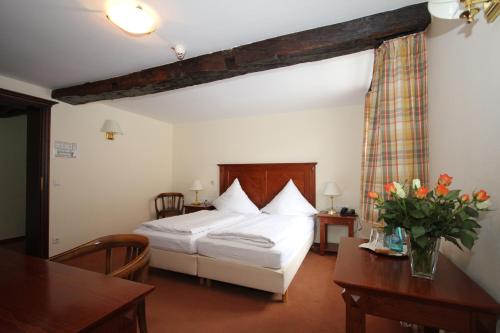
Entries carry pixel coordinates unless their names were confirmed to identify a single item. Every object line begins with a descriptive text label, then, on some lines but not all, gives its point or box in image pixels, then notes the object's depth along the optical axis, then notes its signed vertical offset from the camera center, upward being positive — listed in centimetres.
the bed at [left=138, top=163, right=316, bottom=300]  223 -99
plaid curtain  160 +38
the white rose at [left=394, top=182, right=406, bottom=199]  114 -11
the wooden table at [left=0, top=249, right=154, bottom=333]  81 -53
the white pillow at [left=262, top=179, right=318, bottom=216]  384 -58
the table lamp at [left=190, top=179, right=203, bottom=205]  479 -36
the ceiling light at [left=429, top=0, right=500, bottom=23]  94 +71
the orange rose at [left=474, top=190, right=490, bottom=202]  92 -11
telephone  362 -67
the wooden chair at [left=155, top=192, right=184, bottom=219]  482 -76
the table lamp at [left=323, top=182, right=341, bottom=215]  372 -34
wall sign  336 +31
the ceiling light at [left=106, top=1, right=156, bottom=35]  160 +110
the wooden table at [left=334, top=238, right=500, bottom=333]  91 -54
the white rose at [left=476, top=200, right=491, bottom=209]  94 -14
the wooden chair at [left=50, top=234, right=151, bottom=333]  128 -53
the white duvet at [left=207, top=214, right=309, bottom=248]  242 -71
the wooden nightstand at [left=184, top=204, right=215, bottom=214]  466 -76
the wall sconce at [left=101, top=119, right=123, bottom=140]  379 +68
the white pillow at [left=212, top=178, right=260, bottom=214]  420 -60
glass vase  109 -43
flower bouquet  99 -22
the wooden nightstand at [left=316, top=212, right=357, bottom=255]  348 -82
